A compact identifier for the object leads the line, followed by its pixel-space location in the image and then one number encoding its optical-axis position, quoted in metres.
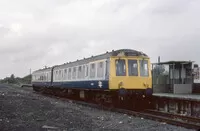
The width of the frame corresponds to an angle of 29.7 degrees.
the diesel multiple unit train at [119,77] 18.66
